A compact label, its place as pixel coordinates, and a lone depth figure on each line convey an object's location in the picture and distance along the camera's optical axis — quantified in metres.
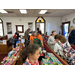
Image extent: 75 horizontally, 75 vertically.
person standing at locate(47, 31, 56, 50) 2.82
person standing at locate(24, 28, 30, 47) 4.57
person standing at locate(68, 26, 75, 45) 3.09
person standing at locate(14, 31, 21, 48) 4.93
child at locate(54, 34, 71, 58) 1.72
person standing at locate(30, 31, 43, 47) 2.91
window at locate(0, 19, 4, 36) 8.46
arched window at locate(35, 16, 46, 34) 8.72
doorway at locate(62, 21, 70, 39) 8.05
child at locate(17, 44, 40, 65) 1.09
